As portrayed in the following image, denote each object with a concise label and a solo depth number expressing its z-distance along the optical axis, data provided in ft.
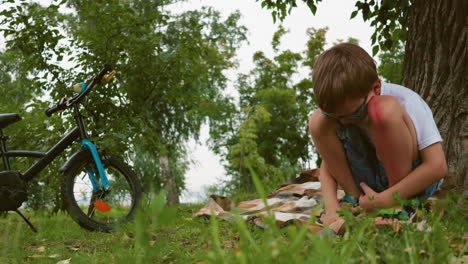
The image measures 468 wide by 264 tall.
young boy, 7.63
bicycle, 13.73
